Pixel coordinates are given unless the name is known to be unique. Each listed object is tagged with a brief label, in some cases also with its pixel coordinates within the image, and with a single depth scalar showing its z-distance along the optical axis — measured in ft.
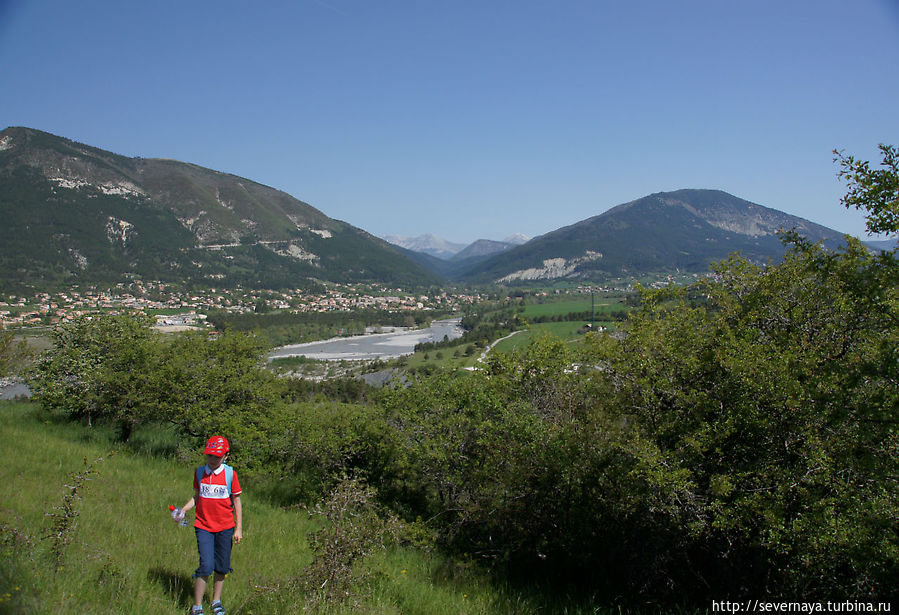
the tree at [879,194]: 15.03
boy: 13.32
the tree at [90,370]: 40.45
